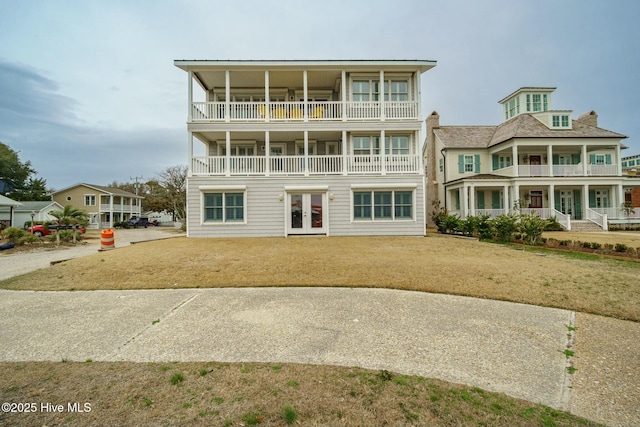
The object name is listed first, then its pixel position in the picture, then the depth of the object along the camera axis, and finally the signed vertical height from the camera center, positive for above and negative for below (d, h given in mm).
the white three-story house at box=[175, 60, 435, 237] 16969 +3243
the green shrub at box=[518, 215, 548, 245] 13883 -681
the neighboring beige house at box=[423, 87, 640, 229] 23141 +4249
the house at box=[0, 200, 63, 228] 36969 +967
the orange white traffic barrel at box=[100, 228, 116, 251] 13963 -989
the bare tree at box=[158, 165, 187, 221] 39781 +4426
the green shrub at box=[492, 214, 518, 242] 14852 -619
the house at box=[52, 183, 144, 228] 45188 +3031
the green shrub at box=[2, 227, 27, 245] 17377 -864
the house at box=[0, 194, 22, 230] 25094 +1535
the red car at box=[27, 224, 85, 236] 24723 -867
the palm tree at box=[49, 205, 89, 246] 18625 +158
